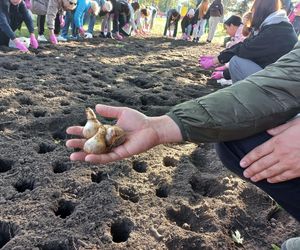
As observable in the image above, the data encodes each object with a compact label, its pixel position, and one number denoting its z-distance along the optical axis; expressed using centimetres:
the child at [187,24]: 804
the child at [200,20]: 786
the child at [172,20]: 863
